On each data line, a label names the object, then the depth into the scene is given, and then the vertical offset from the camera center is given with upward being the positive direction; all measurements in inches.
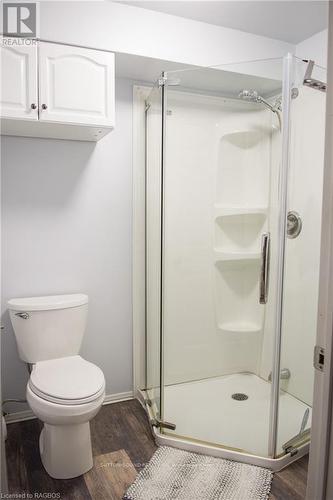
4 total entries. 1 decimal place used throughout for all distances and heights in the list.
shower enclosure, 75.1 -7.7
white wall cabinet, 71.6 +27.4
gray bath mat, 65.8 -48.9
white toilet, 67.5 -31.6
